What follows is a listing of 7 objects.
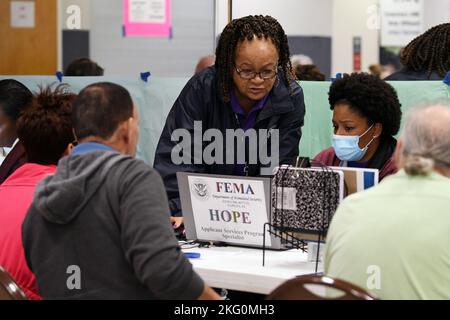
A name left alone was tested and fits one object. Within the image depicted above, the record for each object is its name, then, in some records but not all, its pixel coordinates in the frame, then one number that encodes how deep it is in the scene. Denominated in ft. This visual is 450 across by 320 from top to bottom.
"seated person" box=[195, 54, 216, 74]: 18.61
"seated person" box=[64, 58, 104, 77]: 19.60
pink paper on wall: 19.02
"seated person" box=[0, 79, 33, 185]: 13.52
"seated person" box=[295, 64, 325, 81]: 21.20
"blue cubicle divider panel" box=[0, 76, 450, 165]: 14.92
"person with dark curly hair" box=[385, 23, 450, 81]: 15.15
